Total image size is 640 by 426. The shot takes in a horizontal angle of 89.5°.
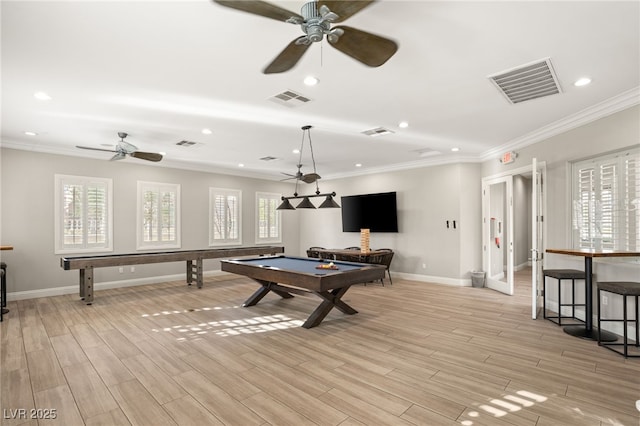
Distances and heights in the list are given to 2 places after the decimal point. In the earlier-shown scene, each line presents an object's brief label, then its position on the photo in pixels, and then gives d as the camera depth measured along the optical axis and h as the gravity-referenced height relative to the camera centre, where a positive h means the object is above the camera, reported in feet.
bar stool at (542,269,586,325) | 13.47 -2.69
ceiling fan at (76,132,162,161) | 17.12 +3.37
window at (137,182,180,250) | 23.45 +0.04
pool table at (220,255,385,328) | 12.87 -2.62
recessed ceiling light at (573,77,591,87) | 10.86 +4.55
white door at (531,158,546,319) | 14.94 -0.63
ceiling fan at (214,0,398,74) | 5.85 +3.70
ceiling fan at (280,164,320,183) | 17.37 +2.02
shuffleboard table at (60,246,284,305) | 17.65 -2.75
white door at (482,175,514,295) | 21.67 -1.13
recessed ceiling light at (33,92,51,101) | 12.07 +4.57
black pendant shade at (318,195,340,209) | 18.11 +0.69
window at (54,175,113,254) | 20.08 +0.11
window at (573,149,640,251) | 12.30 +0.52
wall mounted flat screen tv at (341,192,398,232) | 25.99 +0.24
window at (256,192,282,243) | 30.81 -0.27
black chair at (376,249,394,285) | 24.06 -3.21
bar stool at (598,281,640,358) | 10.30 -2.53
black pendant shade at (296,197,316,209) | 19.13 +0.67
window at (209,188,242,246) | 27.48 -0.05
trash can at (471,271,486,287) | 21.94 -4.36
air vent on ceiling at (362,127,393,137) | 16.78 +4.45
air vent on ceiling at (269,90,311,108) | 12.26 +4.58
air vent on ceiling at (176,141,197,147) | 19.29 +4.37
